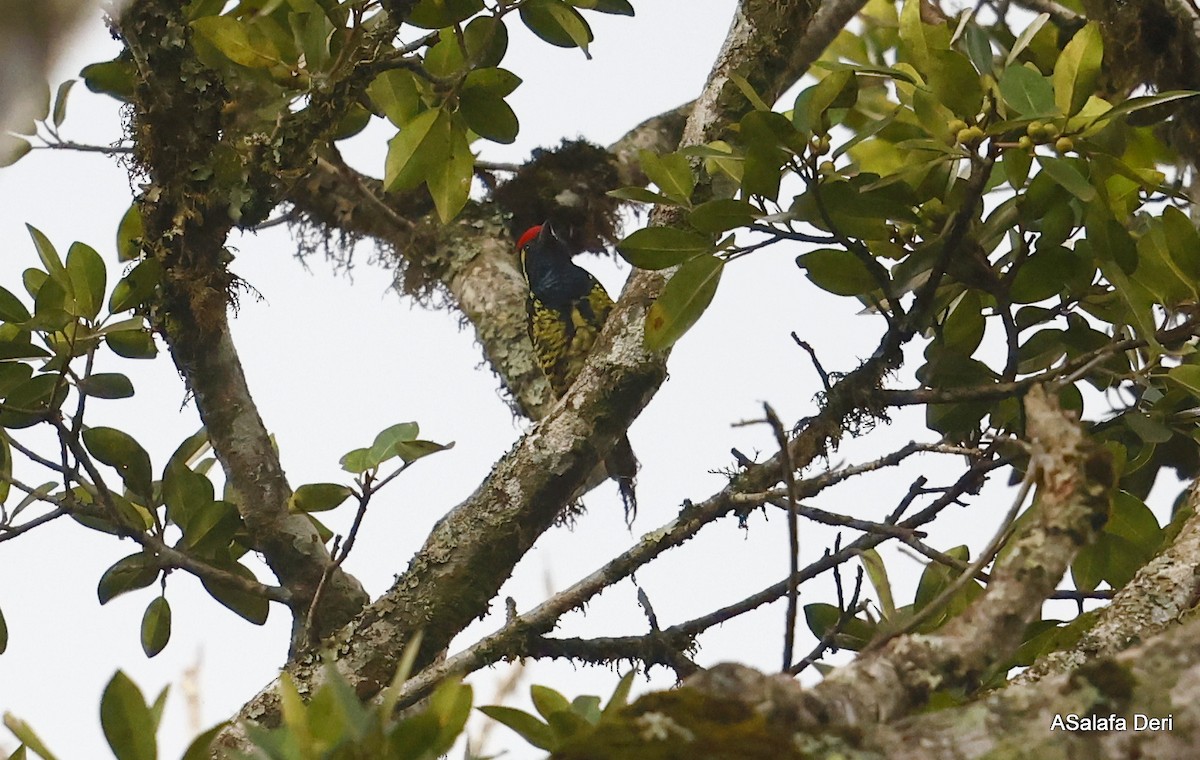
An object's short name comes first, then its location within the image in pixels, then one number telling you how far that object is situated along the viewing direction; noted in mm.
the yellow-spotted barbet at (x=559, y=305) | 14881
